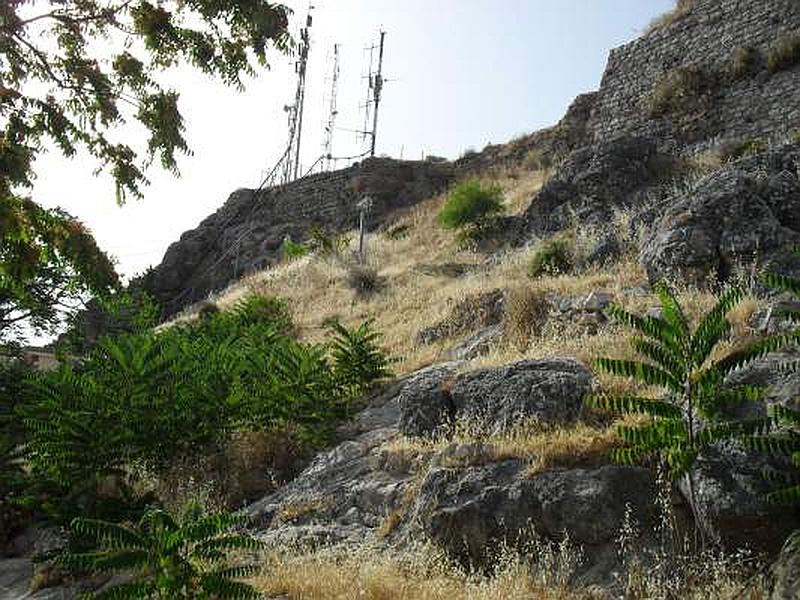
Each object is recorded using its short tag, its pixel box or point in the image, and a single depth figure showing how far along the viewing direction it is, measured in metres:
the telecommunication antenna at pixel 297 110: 34.44
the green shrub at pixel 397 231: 22.99
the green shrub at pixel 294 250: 23.92
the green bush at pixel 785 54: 15.36
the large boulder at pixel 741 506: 4.73
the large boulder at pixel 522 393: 6.57
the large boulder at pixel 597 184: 13.99
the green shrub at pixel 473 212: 18.55
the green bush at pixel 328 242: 21.80
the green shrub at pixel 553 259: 12.05
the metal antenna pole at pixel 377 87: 33.19
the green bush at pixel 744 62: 16.12
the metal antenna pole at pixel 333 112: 34.13
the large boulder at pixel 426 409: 7.38
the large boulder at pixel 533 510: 5.24
